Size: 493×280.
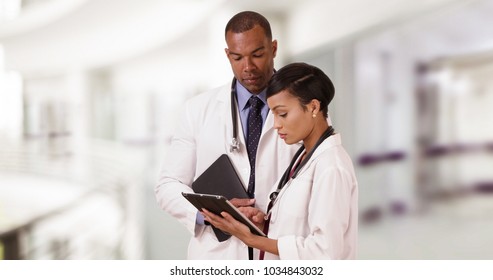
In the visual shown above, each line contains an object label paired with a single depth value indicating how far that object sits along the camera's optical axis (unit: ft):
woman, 11.73
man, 12.20
